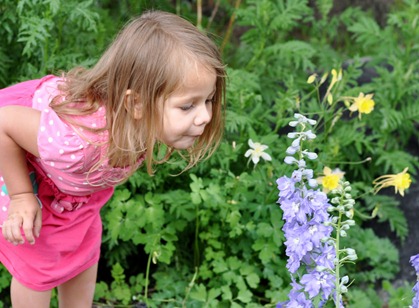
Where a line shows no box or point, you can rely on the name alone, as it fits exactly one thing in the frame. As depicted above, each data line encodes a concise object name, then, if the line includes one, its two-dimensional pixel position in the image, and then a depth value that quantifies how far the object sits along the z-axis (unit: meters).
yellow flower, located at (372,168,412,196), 3.63
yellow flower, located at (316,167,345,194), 3.60
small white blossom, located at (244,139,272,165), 3.70
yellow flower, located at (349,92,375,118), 3.89
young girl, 2.58
